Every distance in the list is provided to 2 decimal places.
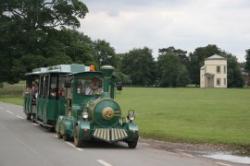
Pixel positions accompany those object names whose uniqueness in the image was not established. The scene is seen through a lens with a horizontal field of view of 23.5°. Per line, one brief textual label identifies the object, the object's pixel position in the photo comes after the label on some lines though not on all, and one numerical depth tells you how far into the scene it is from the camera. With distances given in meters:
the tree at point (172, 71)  157.88
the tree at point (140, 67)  168.88
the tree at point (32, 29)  73.81
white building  163.38
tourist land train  18.48
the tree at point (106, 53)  132.88
